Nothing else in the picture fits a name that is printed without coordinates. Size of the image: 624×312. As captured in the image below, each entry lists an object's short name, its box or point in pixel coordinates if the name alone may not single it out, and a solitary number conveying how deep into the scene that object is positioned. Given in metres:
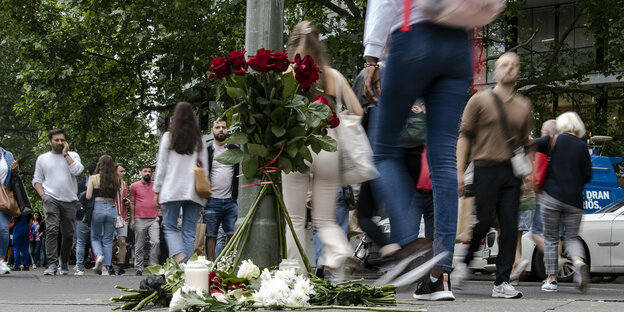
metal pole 6.23
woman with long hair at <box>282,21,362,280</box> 5.37
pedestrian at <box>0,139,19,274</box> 11.22
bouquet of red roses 5.24
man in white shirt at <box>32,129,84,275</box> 11.73
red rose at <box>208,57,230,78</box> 5.30
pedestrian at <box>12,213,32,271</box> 17.77
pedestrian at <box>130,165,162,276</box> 13.90
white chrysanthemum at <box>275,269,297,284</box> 4.38
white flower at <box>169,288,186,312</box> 4.07
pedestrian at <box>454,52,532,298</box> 6.11
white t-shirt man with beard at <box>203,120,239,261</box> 10.00
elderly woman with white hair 8.36
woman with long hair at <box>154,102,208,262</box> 8.27
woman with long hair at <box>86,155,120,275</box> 12.60
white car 12.49
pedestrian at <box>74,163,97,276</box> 12.88
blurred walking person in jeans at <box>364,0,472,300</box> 3.58
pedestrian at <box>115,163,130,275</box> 13.94
